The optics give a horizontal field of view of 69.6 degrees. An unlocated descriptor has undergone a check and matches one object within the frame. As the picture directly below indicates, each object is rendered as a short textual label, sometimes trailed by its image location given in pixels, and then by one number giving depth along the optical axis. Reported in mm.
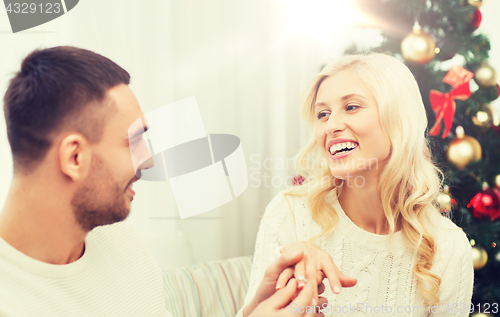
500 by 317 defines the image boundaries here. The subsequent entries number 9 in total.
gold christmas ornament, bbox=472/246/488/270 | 1545
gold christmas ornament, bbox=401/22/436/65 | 1434
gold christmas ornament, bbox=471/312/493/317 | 1667
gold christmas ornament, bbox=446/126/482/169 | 1503
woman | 1079
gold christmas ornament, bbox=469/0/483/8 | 1500
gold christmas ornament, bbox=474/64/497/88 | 1504
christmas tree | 1481
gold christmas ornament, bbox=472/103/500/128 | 1526
